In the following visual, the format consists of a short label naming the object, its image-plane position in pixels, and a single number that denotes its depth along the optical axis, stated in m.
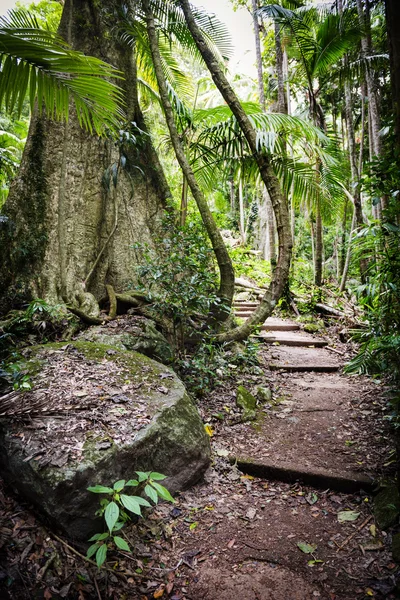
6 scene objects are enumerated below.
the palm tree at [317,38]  6.00
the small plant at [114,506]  1.58
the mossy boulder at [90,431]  1.80
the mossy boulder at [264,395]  3.81
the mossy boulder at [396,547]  1.81
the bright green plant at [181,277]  3.72
